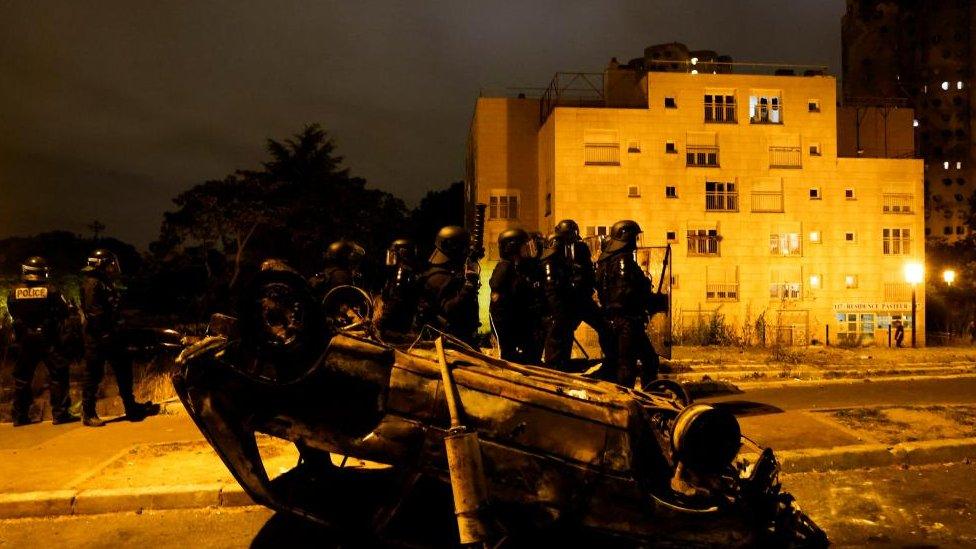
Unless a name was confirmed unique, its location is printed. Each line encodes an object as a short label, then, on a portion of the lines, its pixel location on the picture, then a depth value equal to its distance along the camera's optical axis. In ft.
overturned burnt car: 10.48
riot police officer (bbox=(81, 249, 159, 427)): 24.97
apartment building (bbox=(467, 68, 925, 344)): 73.46
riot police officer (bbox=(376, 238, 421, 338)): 22.13
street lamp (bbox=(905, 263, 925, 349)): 75.56
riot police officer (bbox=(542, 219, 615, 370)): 24.70
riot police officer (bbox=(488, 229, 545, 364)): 24.21
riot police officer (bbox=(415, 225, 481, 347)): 21.89
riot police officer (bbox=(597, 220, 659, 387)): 23.88
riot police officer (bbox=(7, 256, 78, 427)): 24.47
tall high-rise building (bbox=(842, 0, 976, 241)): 205.27
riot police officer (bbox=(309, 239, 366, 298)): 26.68
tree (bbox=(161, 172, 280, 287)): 74.28
